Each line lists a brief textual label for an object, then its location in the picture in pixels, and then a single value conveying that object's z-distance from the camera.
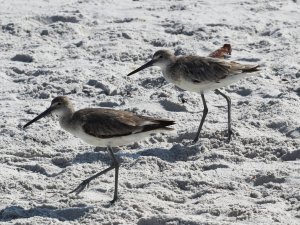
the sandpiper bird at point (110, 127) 13.43
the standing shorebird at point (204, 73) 16.34
